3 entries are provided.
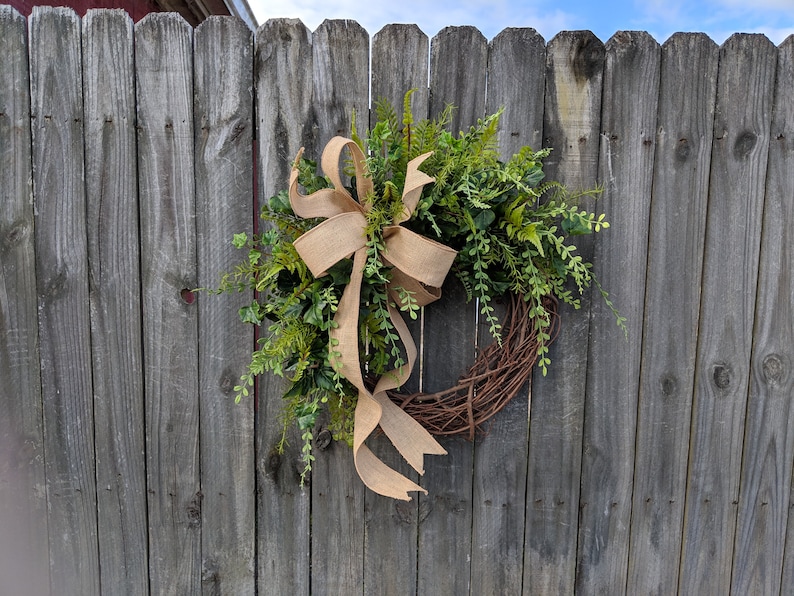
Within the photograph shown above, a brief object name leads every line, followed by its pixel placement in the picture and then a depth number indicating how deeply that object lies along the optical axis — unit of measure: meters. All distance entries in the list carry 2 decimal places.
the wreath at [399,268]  1.52
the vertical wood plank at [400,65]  1.71
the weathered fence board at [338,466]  1.73
